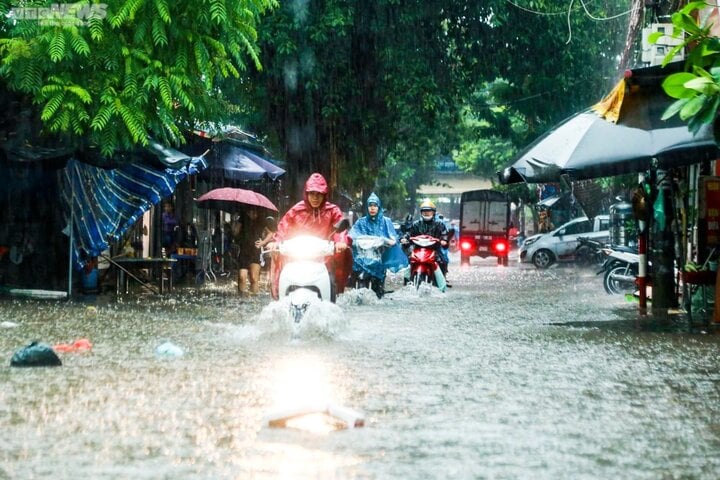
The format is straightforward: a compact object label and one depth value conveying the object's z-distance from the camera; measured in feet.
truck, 146.00
